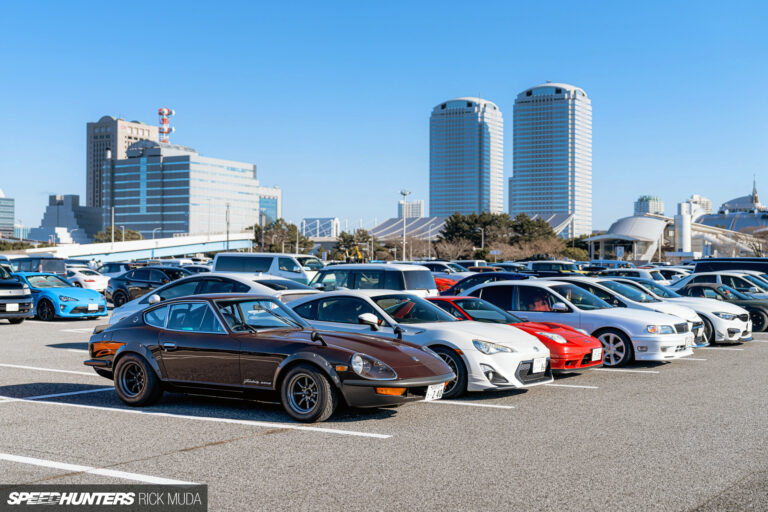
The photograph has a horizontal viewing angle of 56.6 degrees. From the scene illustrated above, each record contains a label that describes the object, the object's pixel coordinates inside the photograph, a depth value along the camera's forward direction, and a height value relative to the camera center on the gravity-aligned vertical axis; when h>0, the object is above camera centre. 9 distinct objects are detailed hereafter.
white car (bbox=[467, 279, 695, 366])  12.29 -0.85
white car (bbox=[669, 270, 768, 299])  20.42 -0.27
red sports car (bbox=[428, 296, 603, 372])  10.59 -0.97
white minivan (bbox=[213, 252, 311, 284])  23.42 +0.15
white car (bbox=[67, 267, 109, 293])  28.30 -0.47
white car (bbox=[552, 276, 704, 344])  14.01 -0.62
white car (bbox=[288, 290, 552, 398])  9.05 -0.86
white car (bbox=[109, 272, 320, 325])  13.82 -0.37
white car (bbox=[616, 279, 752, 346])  15.89 -1.07
